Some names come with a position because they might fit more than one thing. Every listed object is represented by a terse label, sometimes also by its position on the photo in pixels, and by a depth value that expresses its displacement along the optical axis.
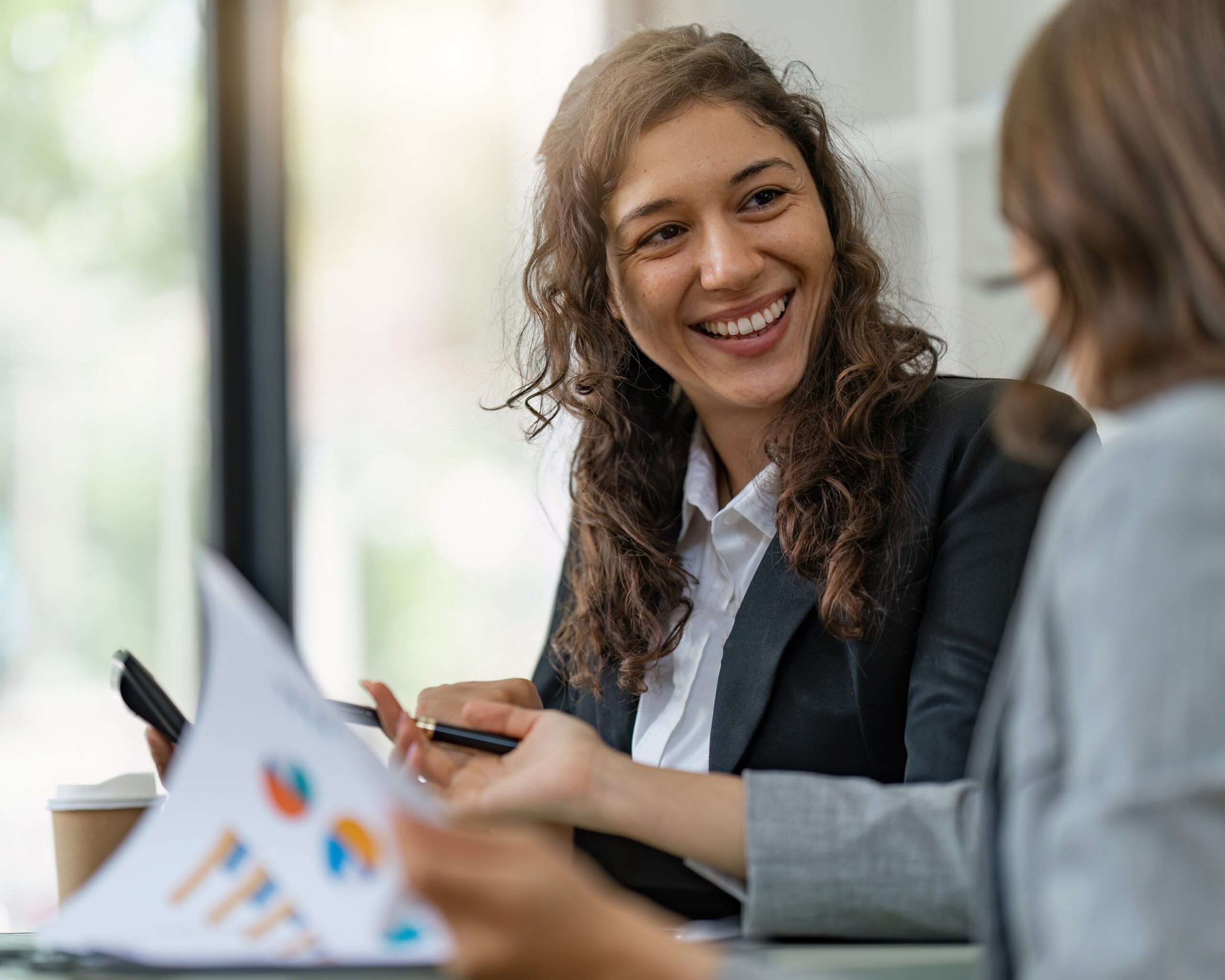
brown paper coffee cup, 1.71
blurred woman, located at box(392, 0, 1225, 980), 1.13
